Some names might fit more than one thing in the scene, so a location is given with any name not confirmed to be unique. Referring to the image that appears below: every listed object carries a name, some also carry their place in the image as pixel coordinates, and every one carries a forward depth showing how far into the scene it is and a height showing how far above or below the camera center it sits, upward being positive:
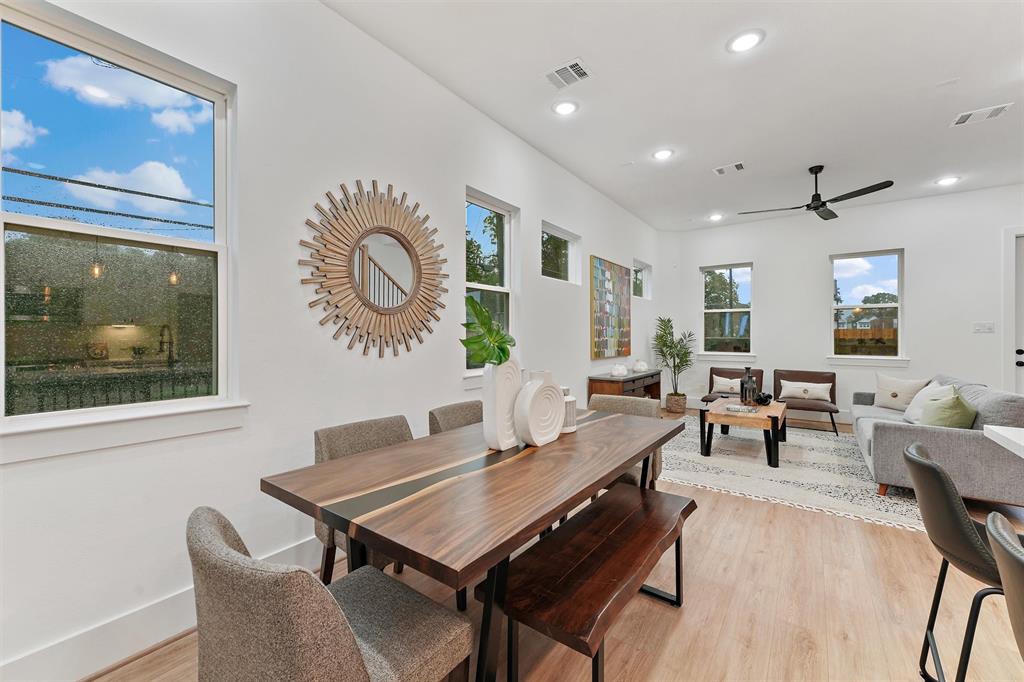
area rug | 3.04 -1.15
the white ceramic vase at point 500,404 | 1.70 -0.26
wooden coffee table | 3.89 -0.75
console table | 4.78 -0.51
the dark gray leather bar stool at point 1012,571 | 0.72 -0.40
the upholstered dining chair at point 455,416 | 2.31 -0.43
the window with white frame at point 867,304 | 5.74 +0.45
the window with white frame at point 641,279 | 6.51 +0.90
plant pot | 6.29 -0.92
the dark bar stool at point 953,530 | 1.18 -0.56
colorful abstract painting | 5.06 +0.36
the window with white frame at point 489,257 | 3.50 +0.68
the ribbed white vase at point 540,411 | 1.78 -0.30
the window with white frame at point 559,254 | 4.41 +0.89
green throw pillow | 2.95 -0.52
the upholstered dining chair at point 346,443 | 1.77 -0.45
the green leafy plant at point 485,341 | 1.67 -0.01
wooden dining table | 0.99 -0.45
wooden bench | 1.23 -0.77
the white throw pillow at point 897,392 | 4.42 -0.55
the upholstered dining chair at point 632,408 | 2.48 -0.44
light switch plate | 5.07 +0.11
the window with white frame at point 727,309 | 6.70 +0.45
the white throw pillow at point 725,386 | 5.87 -0.64
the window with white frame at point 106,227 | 1.54 +0.44
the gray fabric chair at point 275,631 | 0.76 -0.53
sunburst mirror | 2.33 +0.41
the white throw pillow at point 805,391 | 5.41 -0.66
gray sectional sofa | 2.75 -0.76
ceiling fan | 4.24 +1.33
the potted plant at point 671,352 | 6.55 -0.20
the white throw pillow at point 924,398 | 3.33 -0.49
